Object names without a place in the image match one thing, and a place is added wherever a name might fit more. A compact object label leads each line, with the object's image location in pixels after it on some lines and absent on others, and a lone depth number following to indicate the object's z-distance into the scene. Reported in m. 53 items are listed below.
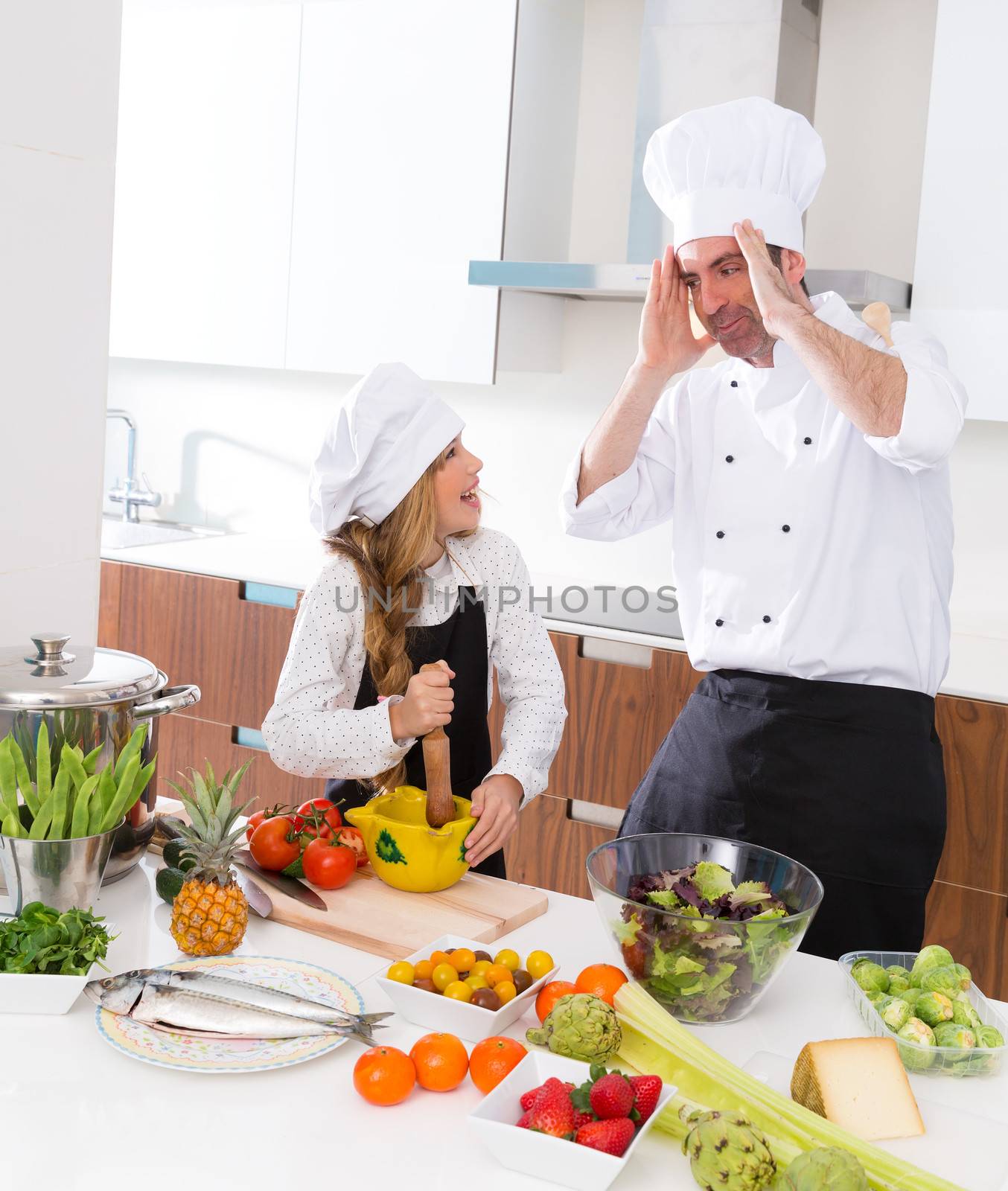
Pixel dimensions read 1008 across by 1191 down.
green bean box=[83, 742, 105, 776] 1.19
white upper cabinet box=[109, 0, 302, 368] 2.93
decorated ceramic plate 0.94
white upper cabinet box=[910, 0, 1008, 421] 2.24
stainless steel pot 1.21
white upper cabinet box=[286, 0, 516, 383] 2.69
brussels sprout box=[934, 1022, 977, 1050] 1.00
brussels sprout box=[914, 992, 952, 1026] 1.02
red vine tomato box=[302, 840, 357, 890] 1.28
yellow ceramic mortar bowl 1.29
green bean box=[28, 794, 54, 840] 1.12
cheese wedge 0.90
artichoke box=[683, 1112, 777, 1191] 0.80
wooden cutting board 1.20
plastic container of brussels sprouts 1.00
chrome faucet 3.48
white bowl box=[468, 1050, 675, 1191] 0.81
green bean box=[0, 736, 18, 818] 1.13
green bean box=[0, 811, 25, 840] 1.12
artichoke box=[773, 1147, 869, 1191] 0.76
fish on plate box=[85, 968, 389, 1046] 0.98
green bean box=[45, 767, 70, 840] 1.13
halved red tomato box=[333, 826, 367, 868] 1.32
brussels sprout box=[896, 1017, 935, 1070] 1.00
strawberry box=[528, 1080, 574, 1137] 0.83
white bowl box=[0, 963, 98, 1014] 1.01
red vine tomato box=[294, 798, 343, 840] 1.32
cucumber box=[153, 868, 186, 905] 1.22
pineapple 1.12
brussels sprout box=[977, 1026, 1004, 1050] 1.01
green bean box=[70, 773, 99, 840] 1.13
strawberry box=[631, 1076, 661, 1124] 0.88
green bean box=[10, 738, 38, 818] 1.13
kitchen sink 3.44
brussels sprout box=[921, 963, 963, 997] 1.04
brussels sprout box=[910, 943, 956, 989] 1.07
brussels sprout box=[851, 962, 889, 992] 1.08
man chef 1.61
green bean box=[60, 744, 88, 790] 1.14
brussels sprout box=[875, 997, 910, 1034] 1.02
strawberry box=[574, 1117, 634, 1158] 0.82
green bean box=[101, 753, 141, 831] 1.16
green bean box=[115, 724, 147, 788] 1.18
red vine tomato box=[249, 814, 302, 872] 1.30
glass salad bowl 1.02
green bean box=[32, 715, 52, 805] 1.14
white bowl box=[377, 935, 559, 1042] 1.01
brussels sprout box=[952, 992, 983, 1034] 1.02
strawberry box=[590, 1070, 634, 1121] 0.85
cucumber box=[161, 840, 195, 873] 1.26
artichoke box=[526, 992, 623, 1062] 0.94
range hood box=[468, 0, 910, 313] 2.43
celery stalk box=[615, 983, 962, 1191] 0.82
